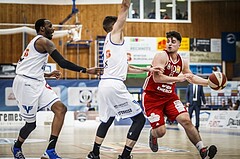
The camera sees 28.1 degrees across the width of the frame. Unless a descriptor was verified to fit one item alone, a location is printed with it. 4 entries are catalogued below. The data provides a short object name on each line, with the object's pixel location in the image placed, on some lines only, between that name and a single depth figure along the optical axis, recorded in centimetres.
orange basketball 741
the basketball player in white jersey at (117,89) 698
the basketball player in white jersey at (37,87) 701
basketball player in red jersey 726
